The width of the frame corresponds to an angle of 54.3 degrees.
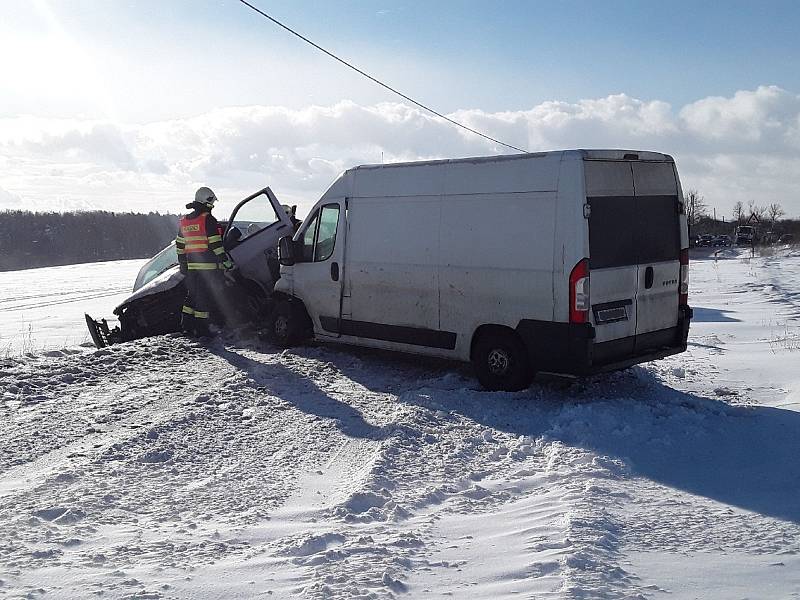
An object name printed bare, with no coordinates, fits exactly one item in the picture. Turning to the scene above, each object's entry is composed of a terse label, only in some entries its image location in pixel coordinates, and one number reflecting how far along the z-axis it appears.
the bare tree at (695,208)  90.75
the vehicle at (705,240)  75.78
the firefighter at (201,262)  10.74
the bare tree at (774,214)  96.81
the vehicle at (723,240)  77.38
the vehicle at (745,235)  70.56
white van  7.26
